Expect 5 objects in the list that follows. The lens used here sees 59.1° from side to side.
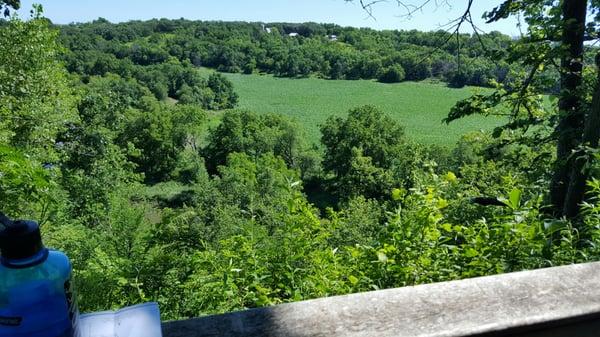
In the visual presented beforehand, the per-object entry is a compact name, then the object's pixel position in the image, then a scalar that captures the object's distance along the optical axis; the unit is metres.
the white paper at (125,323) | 1.06
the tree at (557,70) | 5.48
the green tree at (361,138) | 45.12
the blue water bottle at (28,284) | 0.84
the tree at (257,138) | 50.94
